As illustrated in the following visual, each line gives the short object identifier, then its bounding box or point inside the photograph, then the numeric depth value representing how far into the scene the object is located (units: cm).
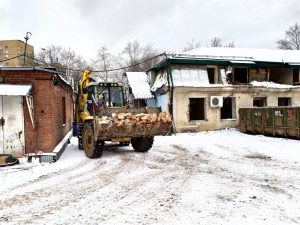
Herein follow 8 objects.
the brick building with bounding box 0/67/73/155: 998
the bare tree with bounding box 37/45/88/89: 5289
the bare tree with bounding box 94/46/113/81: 5842
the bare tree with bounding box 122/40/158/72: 5700
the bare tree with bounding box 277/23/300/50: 5652
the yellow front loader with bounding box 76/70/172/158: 993
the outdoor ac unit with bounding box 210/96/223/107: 2070
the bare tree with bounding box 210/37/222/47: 5254
